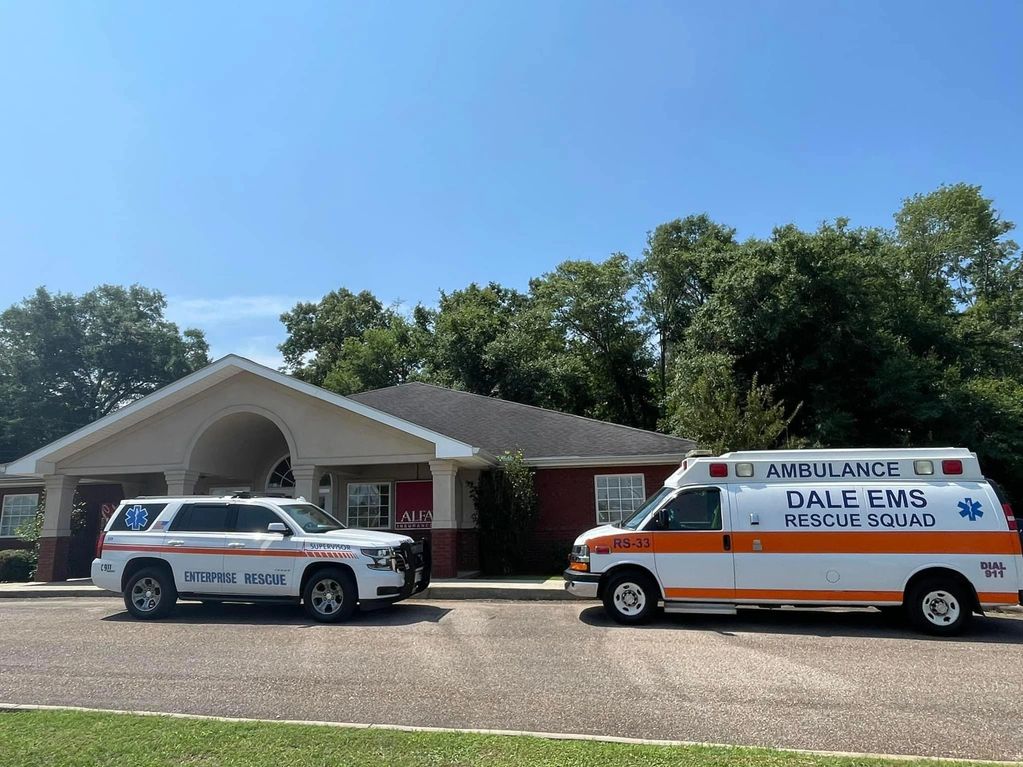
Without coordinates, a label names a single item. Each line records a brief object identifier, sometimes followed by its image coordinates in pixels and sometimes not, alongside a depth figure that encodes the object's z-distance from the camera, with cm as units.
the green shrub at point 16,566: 1867
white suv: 1055
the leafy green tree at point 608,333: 4025
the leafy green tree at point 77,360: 4684
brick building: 1591
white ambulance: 939
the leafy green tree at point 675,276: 3794
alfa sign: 1856
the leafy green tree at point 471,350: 3778
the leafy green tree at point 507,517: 1658
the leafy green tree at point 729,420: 1716
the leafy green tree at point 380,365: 4291
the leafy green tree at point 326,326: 5219
